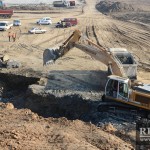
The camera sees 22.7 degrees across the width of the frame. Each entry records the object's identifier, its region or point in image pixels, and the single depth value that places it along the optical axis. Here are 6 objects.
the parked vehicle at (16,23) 48.12
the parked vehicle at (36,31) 43.03
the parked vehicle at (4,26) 44.16
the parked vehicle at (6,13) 55.78
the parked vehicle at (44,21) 49.81
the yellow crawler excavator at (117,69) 17.94
